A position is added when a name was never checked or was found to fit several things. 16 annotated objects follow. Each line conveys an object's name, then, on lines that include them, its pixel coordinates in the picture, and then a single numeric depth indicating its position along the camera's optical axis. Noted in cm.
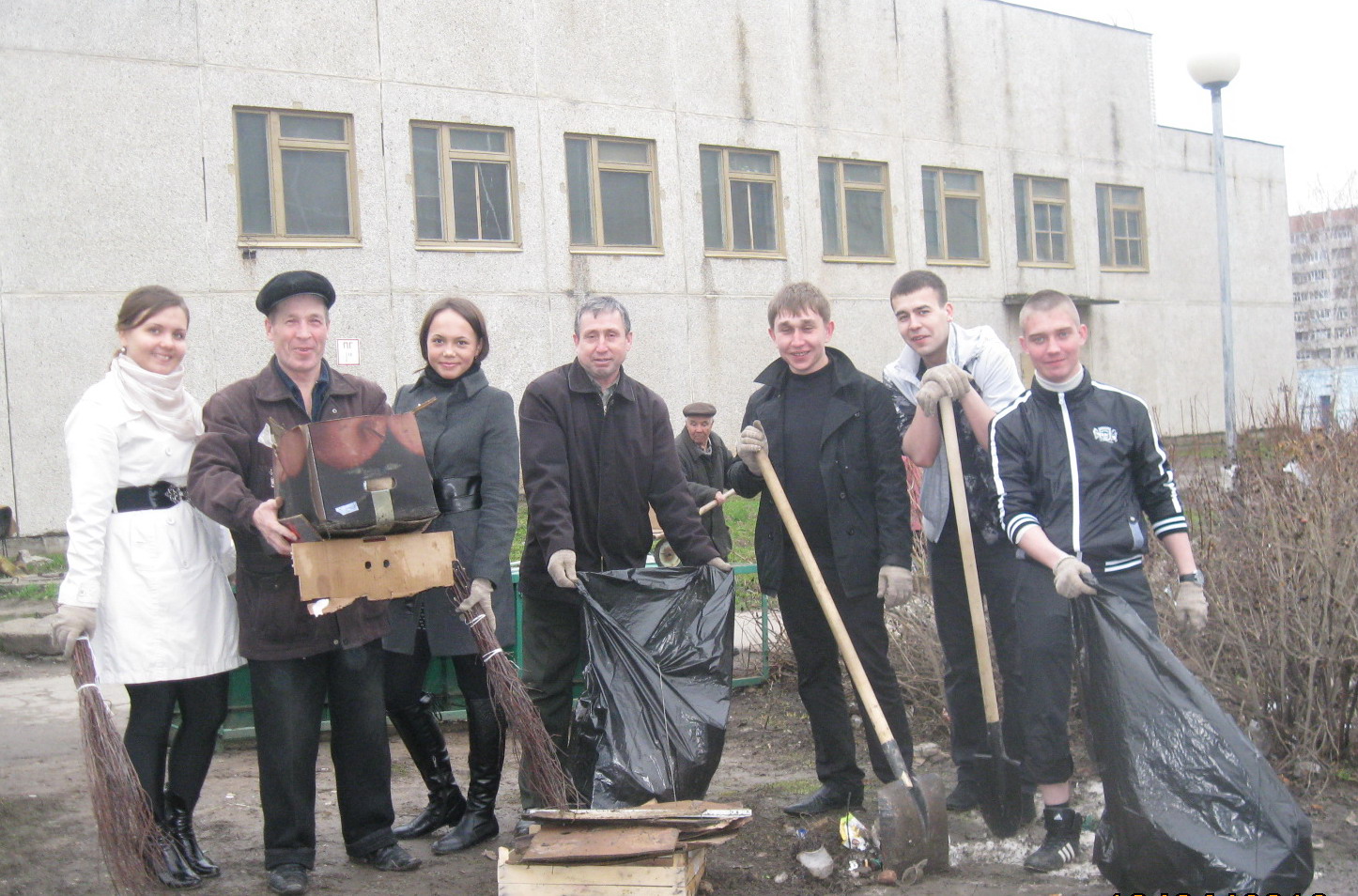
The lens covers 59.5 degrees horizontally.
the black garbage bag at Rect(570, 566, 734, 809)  372
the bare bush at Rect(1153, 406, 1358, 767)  421
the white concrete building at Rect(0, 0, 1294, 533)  1085
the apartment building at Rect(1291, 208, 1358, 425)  4399
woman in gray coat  394
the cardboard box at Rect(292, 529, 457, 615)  339
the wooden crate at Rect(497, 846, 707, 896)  326
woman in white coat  359
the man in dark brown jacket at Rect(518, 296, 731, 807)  402
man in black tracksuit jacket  357
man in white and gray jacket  404
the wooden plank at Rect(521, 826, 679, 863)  325
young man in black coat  409
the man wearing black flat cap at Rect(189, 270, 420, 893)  362
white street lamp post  952
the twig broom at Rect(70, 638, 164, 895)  341
